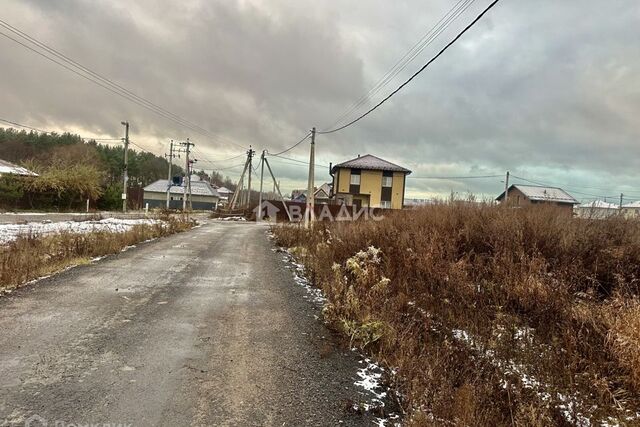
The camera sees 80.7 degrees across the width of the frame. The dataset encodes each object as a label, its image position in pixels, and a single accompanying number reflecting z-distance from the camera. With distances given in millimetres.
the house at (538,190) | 48850
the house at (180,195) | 68250
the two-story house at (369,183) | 44375
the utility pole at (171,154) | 49869
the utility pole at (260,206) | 36750
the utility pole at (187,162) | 41678
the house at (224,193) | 107538
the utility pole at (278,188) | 34656
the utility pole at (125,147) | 34138
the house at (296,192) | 85812
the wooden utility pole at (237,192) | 39650
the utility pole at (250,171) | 40344
